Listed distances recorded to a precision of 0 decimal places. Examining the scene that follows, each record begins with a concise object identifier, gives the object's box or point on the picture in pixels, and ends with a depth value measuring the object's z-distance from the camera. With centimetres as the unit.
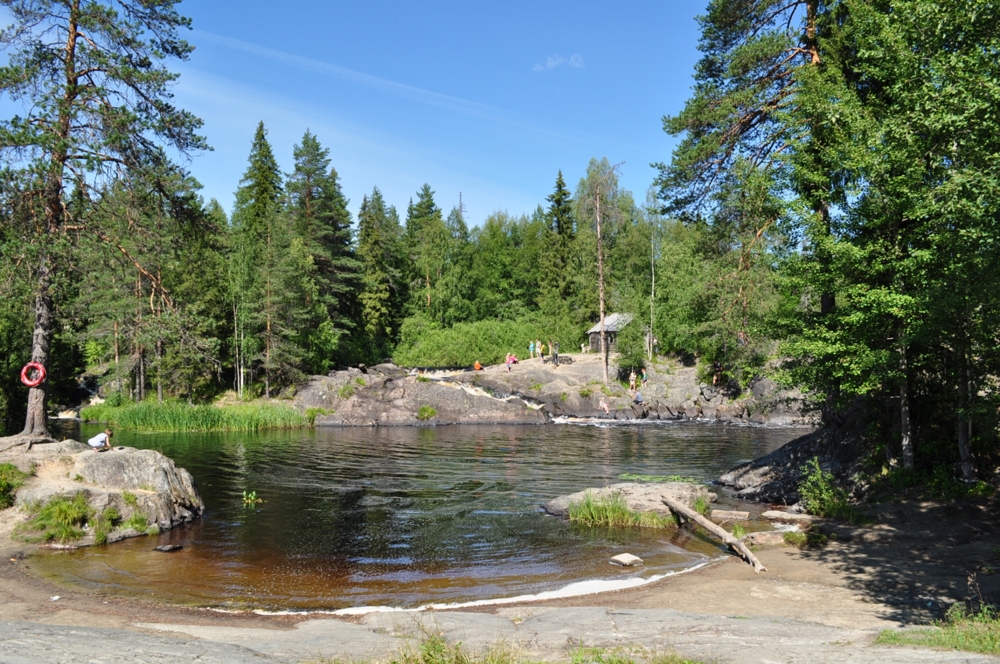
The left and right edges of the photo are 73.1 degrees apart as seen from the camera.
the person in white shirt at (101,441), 1942
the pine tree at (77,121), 1702
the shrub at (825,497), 1672
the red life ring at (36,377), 1812
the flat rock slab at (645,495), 1844
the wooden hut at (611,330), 5941
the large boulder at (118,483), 1641
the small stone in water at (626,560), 1440
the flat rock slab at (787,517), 1705
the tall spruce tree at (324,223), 6675
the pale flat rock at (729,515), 1786
